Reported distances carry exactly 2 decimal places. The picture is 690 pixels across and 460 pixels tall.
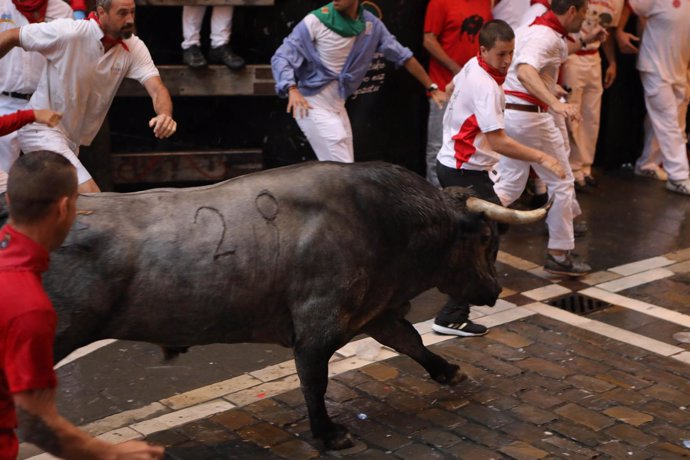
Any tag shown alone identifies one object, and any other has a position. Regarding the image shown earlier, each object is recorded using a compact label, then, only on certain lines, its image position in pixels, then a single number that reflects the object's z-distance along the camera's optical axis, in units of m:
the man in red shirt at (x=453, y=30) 10.29
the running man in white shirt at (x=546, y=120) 8.40
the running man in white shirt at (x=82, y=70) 6.96
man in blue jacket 8.77
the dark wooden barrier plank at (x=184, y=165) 9.84
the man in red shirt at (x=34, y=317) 3.47
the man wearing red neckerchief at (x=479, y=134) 7.23
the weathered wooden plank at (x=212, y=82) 9.71
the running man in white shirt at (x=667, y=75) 11.46
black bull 5.02
